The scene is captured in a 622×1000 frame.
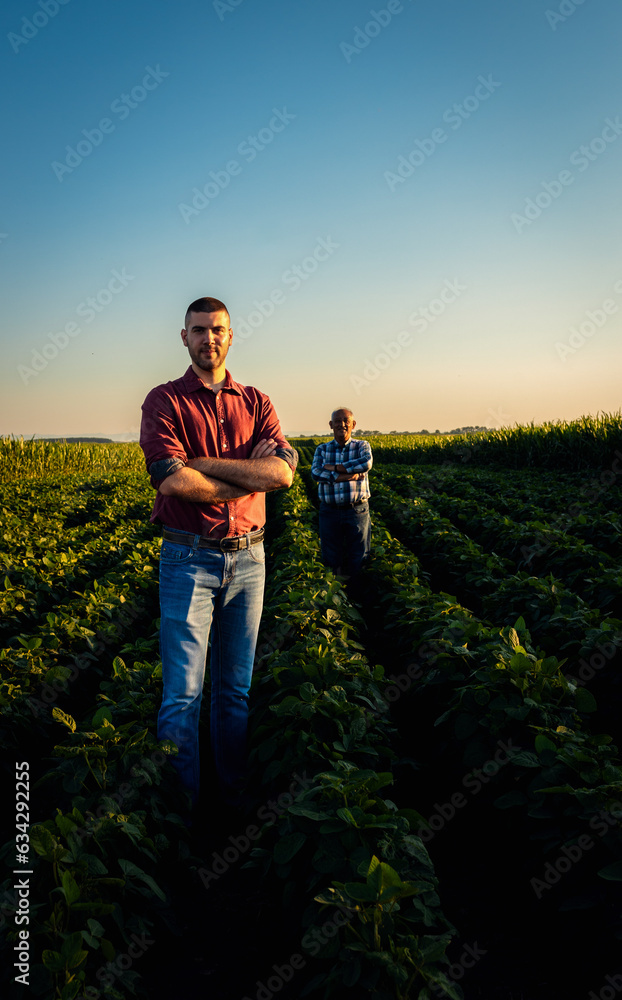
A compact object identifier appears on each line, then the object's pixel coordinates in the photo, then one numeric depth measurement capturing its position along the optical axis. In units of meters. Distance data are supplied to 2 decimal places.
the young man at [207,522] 2.75
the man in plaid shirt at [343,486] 6.28
